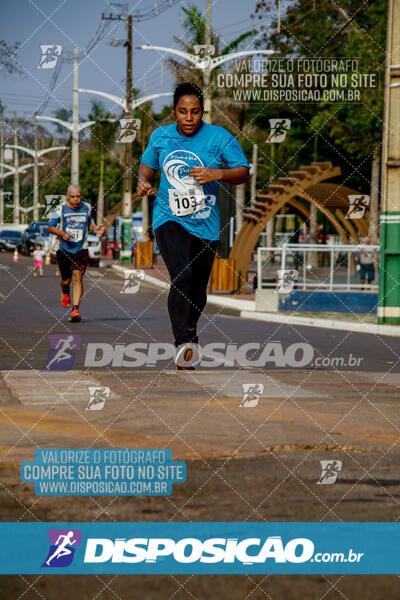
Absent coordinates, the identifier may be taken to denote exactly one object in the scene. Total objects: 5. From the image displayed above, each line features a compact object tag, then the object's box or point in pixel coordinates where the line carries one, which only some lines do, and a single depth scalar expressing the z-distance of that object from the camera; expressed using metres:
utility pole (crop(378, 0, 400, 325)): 17.41
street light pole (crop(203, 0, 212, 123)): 27.03
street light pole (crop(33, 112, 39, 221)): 71.53
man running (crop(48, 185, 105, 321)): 13.30
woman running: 6.72
